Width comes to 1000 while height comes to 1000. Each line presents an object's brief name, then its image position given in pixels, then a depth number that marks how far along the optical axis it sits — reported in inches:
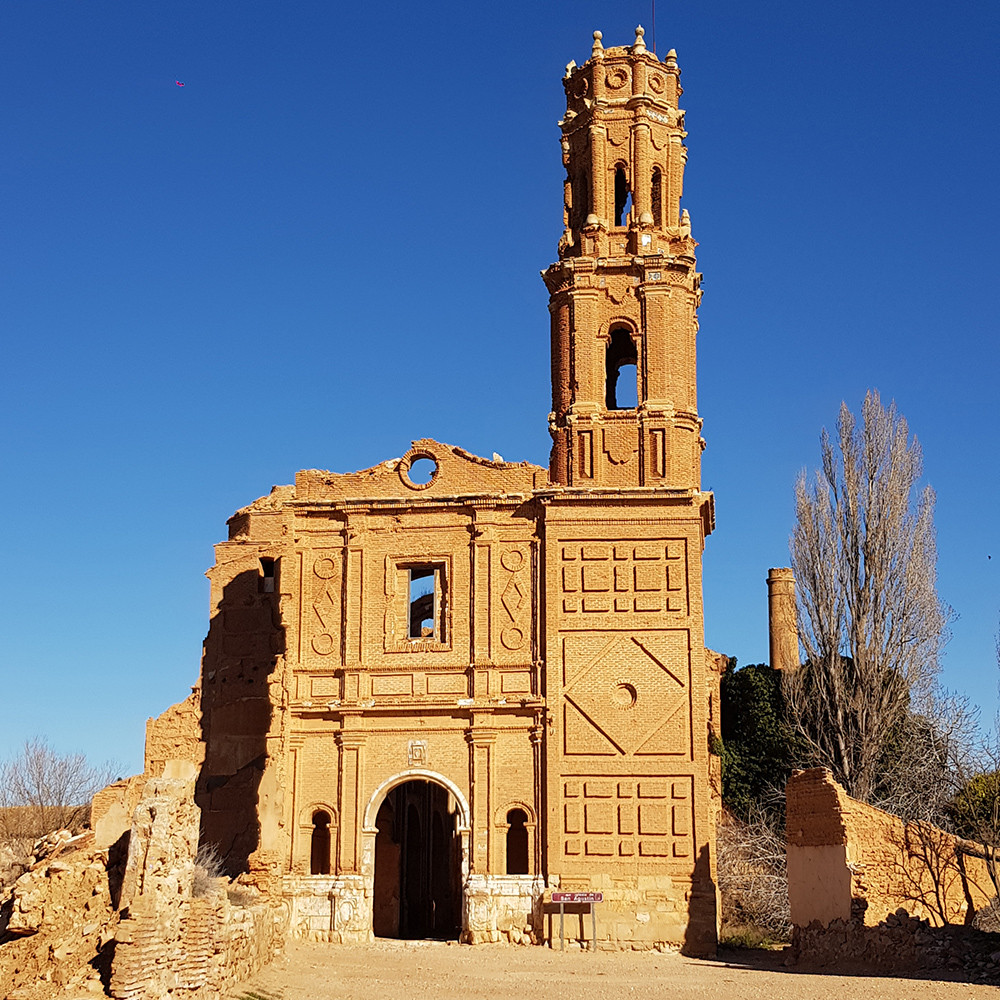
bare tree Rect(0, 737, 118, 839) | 1320.1
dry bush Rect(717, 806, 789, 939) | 1197.1
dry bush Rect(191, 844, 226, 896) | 756.6
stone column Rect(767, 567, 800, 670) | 1529.3
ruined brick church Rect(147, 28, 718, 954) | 1056.2
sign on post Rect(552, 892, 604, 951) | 1019.9
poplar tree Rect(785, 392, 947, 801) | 1299.2
